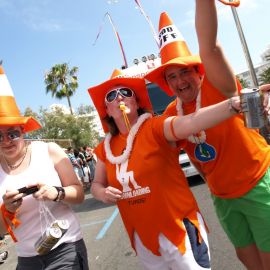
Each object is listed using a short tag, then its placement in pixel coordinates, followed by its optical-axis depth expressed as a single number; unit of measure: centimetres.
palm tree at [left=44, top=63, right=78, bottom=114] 3744
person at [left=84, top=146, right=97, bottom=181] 1761
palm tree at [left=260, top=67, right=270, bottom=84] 4436
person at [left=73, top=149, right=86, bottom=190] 1583
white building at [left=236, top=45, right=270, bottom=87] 9975
